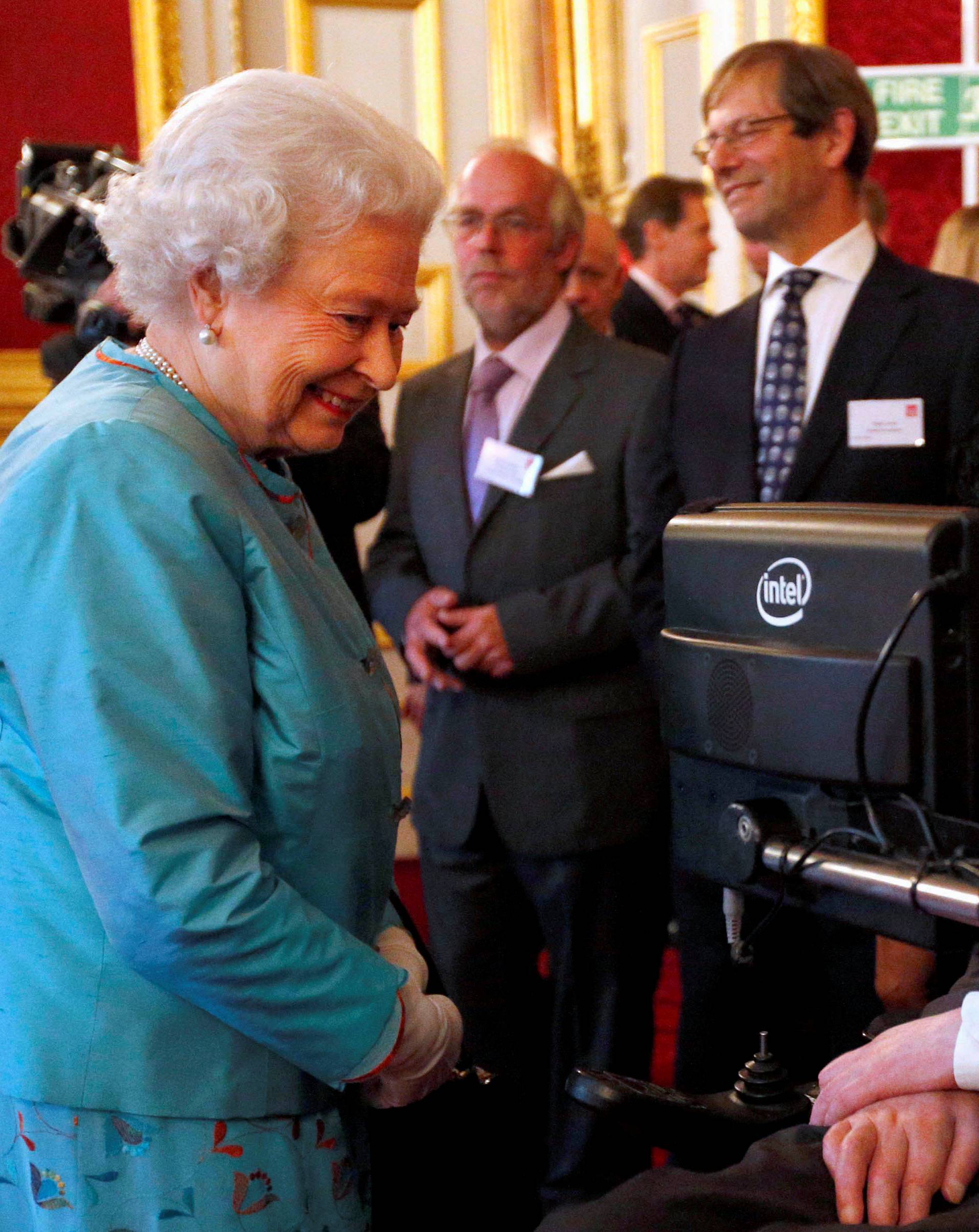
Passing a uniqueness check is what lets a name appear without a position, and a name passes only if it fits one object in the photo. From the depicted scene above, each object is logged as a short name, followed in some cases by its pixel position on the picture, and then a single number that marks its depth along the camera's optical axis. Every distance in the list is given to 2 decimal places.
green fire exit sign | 4.89
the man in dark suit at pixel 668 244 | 4.59
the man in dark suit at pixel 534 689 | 2.56
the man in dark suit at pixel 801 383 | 2.21
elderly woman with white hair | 1.11
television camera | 2.18
